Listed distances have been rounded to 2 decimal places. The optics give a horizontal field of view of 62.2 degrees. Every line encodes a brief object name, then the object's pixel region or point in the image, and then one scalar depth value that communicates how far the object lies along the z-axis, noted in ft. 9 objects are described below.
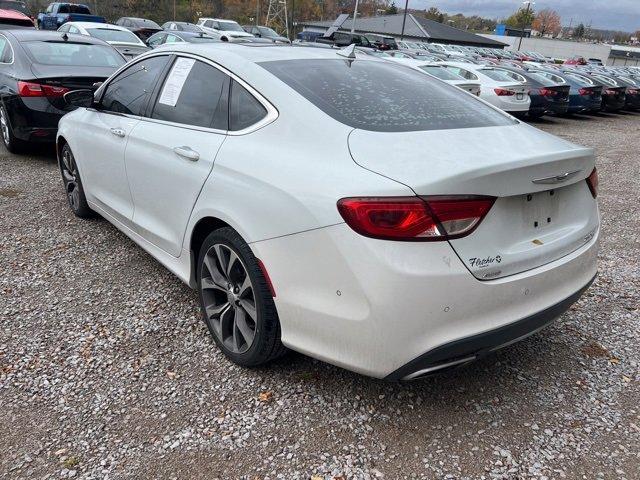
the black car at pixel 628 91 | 65.74
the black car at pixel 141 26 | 74.69
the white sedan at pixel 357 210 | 6.73
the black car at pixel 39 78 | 20.62
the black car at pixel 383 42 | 99.09
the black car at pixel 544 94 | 49.11
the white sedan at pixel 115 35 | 44.07
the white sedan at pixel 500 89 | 45.44
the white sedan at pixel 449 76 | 42.42
